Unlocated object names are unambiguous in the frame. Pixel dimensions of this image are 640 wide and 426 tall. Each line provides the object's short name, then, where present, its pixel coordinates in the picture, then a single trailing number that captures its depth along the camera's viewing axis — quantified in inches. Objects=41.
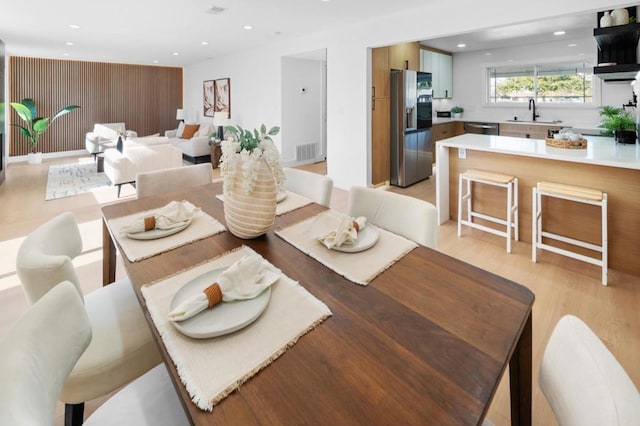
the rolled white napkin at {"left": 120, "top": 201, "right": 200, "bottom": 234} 60.8
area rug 215.9
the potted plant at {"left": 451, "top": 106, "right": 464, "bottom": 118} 309.1
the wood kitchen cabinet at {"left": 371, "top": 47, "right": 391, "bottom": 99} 201.9
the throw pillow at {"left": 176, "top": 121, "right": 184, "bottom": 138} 353.5
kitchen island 108.0
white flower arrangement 54.5
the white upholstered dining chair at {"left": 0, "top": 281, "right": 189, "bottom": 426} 24.4
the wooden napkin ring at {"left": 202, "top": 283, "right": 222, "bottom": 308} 38.1
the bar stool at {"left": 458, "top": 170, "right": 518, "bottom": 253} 126.7
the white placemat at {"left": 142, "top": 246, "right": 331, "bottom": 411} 28.9
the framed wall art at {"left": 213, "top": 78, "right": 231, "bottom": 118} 314.5
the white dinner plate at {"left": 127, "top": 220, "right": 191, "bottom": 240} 58.6
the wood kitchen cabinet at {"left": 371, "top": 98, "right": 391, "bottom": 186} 207.6
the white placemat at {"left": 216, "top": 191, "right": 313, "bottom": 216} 73.0
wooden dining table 26.4
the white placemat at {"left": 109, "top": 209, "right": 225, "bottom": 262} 54.4
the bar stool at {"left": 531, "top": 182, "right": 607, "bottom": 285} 103.4
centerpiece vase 55.5
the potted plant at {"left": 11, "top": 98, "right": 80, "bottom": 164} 300.8
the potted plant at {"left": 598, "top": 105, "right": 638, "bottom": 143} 129.9
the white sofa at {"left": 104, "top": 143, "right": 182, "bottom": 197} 198.2
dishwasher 276.7
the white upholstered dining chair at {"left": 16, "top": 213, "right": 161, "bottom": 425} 43.6
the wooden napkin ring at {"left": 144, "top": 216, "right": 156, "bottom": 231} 61.0
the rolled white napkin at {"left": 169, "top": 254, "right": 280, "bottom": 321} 36.7
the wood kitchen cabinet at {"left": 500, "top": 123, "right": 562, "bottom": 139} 255.6
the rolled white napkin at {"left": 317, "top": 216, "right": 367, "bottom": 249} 52.7
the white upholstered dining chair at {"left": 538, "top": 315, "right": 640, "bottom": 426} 22.9
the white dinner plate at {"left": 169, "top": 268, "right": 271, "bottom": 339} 34.3
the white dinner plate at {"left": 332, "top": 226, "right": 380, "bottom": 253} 52.1
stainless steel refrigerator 210.4
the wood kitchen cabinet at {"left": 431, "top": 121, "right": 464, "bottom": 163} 273.6
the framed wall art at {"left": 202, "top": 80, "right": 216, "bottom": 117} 340.8
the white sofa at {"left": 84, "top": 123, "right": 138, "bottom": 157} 281.3
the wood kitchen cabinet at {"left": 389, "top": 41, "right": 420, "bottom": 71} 215.8
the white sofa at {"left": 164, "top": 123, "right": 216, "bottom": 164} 296.0
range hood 129.5
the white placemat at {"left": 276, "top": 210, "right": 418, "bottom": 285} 46.4
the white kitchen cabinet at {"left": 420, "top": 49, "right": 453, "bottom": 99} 265.9
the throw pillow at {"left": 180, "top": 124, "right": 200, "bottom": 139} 342.0
